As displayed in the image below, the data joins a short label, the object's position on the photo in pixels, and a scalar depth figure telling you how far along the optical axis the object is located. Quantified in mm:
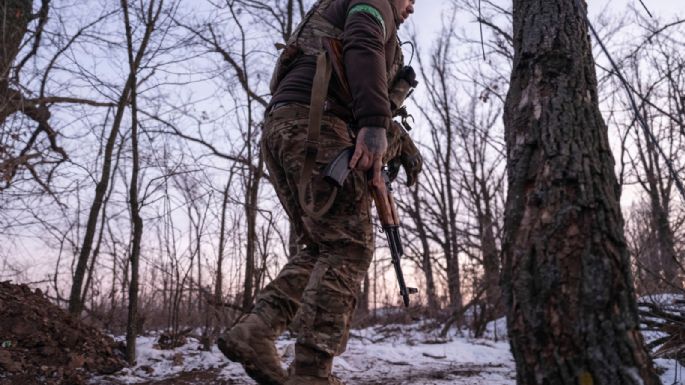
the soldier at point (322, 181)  1878
